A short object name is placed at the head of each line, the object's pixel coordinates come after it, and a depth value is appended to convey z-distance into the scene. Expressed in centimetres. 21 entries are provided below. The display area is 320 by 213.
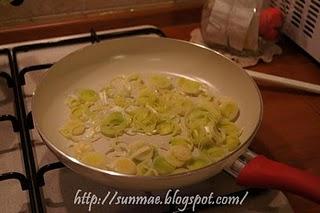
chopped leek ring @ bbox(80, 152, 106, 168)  47
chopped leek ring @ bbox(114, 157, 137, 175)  45
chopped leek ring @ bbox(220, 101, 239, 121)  55
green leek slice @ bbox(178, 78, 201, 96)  60
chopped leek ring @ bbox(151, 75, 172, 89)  60
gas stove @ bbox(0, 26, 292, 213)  49
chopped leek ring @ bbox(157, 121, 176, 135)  53
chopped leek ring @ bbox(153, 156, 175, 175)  46
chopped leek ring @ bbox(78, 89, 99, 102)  57
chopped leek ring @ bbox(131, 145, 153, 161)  48
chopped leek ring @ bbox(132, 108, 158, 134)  54
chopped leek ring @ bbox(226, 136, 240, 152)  49
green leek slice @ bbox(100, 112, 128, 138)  53
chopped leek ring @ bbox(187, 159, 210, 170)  46
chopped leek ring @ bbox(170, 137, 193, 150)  50
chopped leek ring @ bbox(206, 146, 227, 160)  48
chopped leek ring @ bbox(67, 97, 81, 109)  56
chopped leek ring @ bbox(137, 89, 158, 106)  58
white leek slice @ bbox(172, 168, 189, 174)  46
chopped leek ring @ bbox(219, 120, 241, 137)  52
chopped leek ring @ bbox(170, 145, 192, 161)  47
